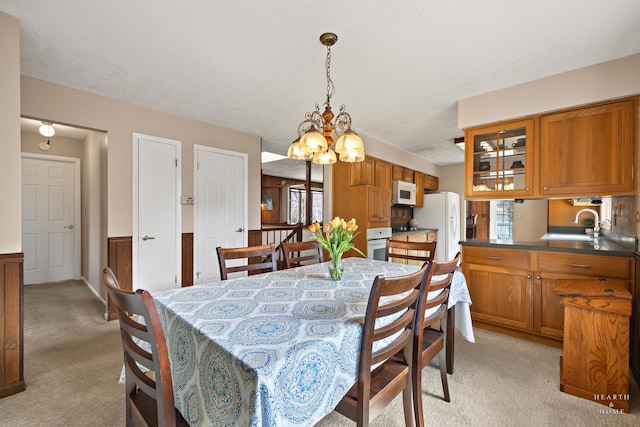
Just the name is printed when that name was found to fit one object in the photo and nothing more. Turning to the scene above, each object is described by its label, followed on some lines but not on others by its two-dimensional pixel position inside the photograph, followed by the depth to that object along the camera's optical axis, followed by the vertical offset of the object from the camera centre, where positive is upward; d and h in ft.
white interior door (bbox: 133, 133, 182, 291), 10.96 -0.04
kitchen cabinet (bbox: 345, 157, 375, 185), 14.51 +2.10
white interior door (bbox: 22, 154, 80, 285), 14.98 -0.34
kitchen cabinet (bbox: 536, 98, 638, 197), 7.71 +1.79
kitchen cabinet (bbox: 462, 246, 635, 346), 7.77 -2.10
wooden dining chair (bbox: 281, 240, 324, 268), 7.48 -1.02
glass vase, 6.03 -1.18
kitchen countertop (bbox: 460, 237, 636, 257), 7.52 -0.96
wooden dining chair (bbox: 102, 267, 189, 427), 2.89 -1.63
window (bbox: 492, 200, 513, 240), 17.75 -0.37
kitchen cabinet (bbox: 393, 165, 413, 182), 17.60 +2.50
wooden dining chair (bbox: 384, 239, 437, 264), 7.91 -0.96
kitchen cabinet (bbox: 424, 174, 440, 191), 21.47 +2.36
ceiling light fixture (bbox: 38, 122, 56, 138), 12.09 +3.47
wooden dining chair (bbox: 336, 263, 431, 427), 3.50 -1.89
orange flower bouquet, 6.05 -0.58
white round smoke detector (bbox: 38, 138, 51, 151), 14.78 +3.40
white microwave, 17.42 +1.25
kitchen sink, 10.90 -0.96
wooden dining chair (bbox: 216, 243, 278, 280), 6.48 -1.01
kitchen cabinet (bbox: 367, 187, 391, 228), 14.02 +0.33
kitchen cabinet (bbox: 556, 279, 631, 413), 5.72 -2.70
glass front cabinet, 9.26 +1.80
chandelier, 6.14 +1.55
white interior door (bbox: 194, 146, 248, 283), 12.76 +0.30
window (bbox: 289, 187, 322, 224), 32.81 +0.91
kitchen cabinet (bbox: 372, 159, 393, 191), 15.92 +2.18
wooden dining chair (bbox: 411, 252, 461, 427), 4.59 -1.95
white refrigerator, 19.69 -0.40
